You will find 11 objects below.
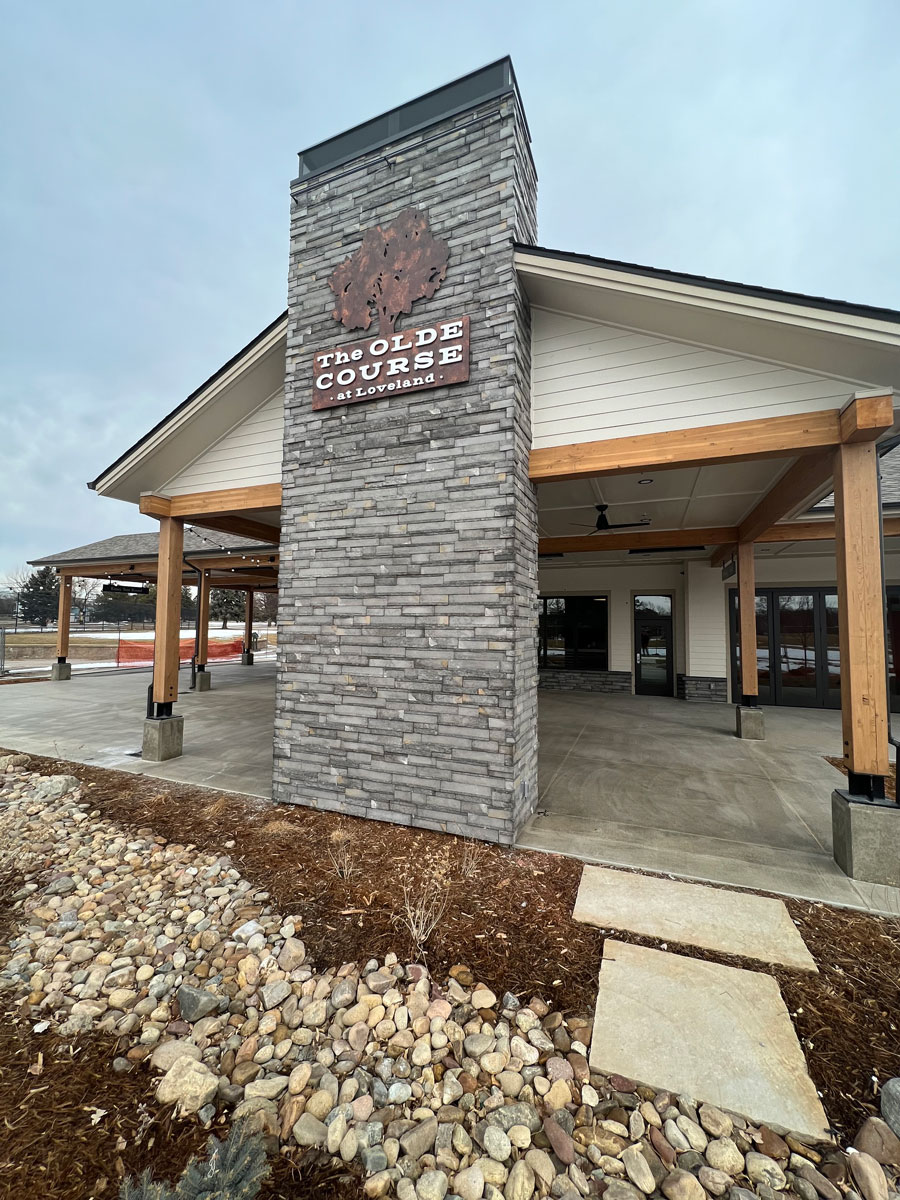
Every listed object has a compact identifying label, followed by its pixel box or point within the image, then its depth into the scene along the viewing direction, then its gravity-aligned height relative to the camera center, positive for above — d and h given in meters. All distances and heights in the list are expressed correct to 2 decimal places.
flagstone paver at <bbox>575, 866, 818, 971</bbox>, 2.74 -1.78
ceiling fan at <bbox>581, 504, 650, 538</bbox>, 7.43 +1.70
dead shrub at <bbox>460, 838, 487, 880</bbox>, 3.51 -1.76
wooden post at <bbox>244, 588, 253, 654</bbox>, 18.80 -0.07
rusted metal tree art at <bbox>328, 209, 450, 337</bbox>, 4.48 +3.31
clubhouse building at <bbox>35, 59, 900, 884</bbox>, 3.64 +1.70
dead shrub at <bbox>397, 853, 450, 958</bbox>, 2.76 -1.75
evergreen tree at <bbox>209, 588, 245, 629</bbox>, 45.91 +1.76
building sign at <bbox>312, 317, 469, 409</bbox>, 4.30 +2.39
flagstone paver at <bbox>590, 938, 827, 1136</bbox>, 1.88 -1.79
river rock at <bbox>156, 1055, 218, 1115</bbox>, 1.83 -1.78
